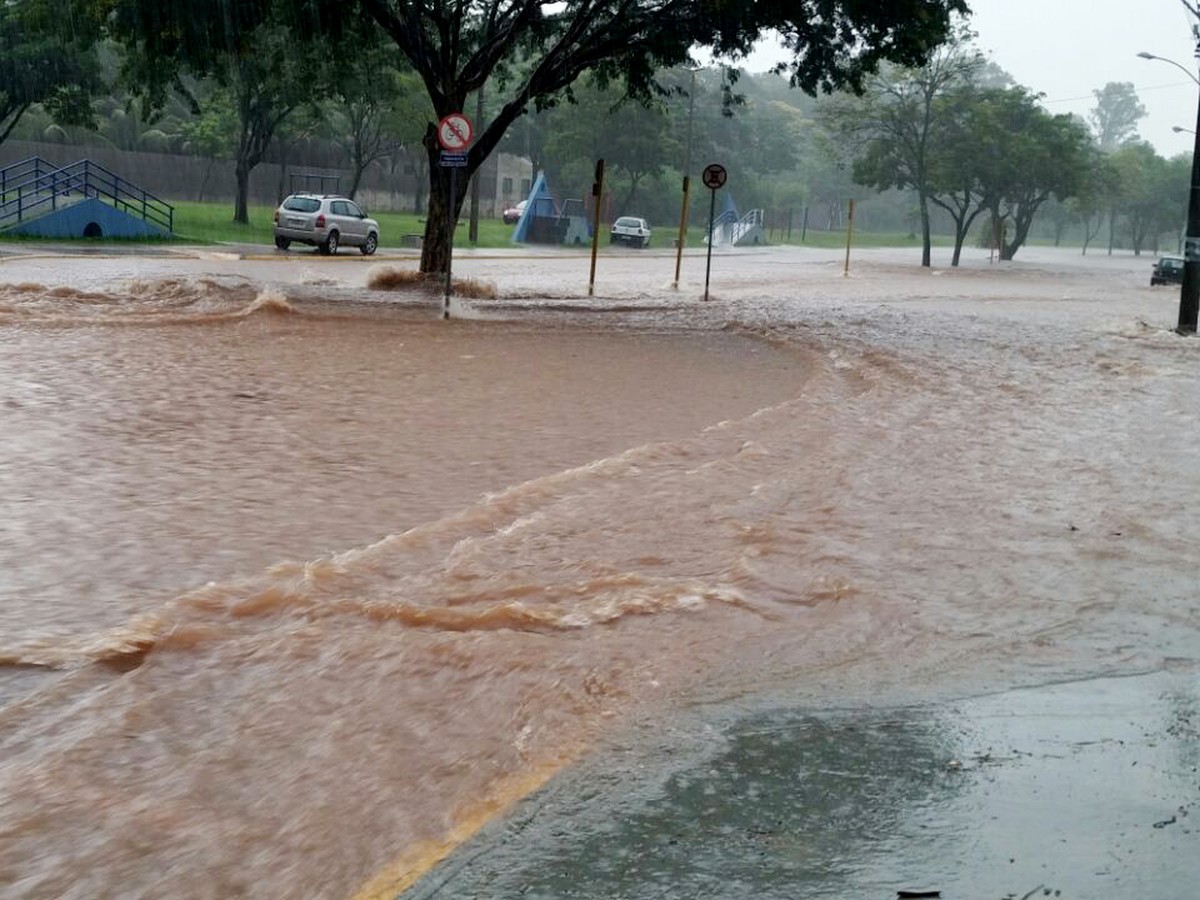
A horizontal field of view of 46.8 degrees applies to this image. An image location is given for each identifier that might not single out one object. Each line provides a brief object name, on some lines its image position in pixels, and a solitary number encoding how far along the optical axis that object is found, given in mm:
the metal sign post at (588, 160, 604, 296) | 24642
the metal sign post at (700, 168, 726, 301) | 26391
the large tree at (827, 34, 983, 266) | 54938
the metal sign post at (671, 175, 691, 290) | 28166
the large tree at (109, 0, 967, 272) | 21375
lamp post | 21344
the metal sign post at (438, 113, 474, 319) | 18141
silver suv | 36500
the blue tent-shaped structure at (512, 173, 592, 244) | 56822
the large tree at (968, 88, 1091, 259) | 56812
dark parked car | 46375
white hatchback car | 61312
